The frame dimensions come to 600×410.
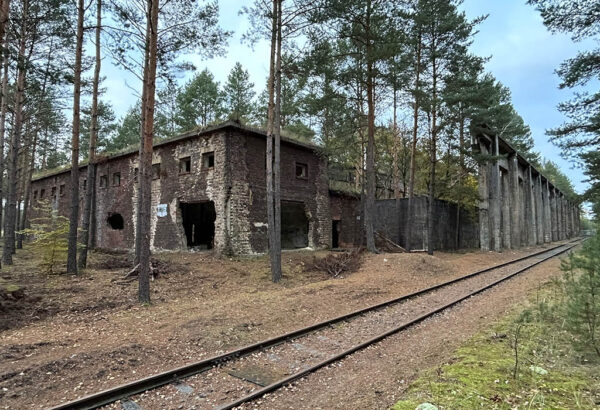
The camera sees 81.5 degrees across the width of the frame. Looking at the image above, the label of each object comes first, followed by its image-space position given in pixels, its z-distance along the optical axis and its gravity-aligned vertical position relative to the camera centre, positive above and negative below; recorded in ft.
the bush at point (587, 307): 13.62 -3.13
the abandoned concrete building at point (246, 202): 52.95 +4.65
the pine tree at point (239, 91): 98.73 +38.51
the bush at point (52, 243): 37.81 -2.07
